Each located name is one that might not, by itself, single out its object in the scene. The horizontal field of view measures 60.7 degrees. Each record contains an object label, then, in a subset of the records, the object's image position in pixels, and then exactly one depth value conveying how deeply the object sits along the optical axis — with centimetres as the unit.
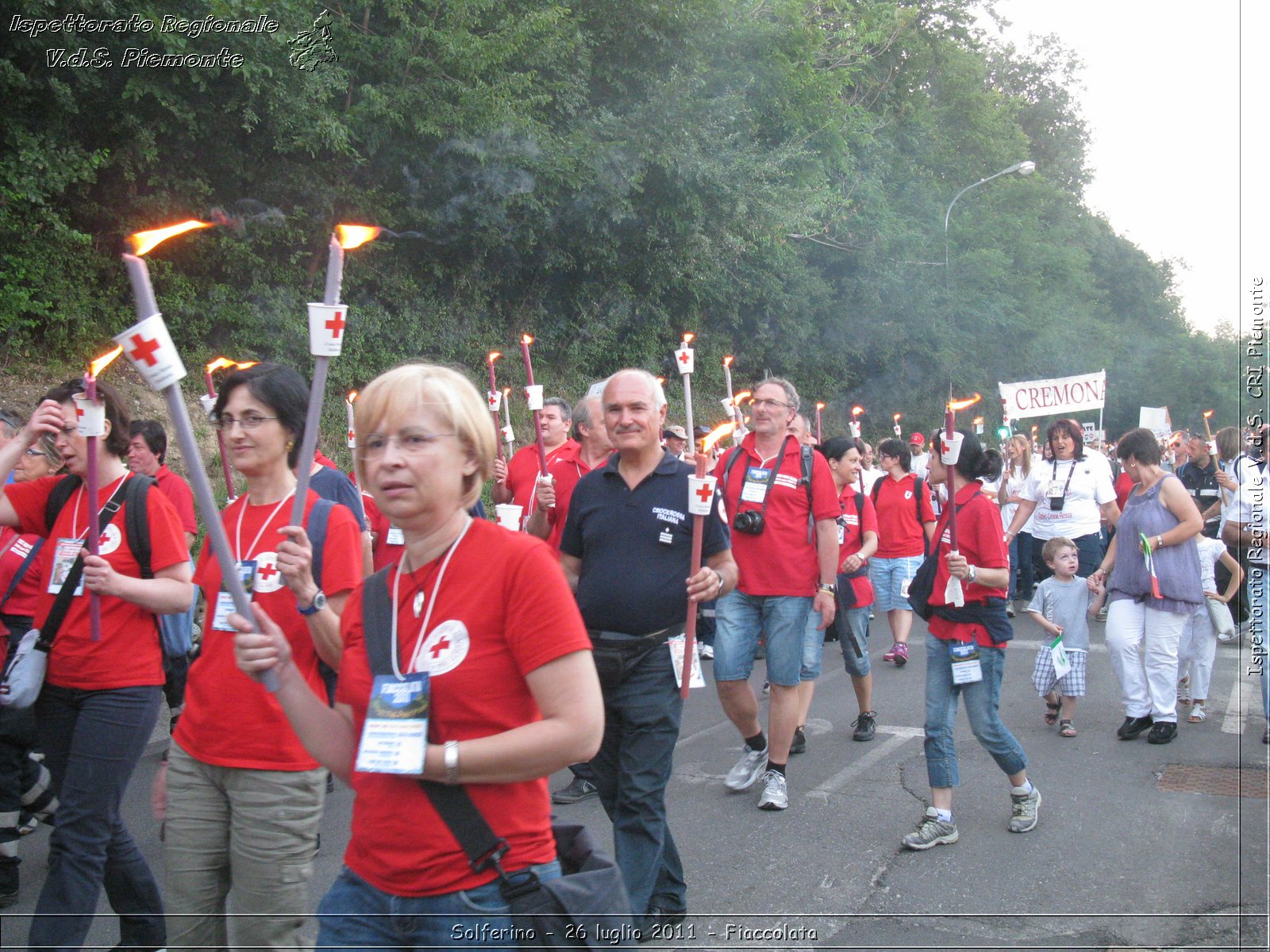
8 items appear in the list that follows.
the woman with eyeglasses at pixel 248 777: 280
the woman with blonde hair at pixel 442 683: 193
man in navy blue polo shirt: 383
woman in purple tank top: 686
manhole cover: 584
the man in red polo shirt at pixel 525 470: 718
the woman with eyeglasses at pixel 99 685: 329
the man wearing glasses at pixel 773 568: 556
